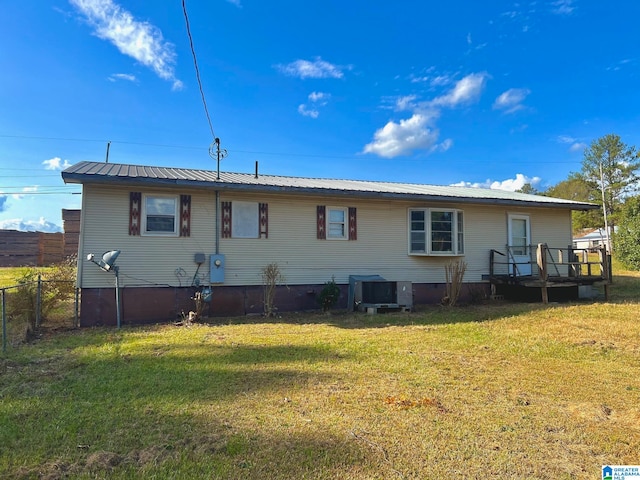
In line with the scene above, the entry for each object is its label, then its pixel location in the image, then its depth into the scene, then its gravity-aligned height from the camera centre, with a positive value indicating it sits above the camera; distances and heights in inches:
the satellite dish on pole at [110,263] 301.3 +0.1
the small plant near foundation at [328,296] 364.5 -31.3
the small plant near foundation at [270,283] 354.0 -18.6
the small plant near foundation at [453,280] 402.0 -17.5
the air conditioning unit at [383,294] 367.9 -29.8
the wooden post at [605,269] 404.8 -5.7
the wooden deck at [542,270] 389.1 -7.7
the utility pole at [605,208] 1186.6 +185.6
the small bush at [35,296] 291.9 -27.5
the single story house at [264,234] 329.1 +29.5
